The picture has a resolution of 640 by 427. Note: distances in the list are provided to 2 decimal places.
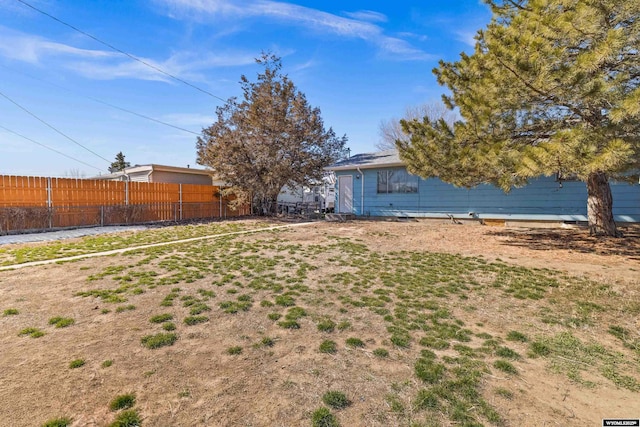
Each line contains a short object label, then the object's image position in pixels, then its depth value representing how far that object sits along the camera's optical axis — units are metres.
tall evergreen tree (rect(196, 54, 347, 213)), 15.91
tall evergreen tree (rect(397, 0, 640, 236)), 5.42
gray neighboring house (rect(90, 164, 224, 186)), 18.84
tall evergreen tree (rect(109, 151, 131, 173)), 42.07
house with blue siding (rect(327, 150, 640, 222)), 11.25
